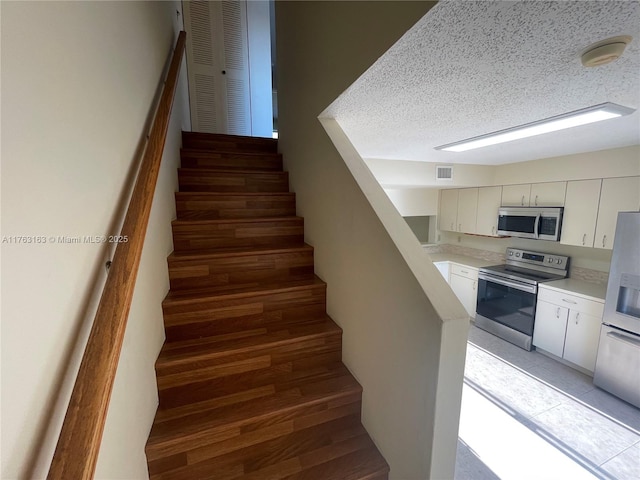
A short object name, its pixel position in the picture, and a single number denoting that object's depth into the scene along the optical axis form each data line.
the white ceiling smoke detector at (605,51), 0.92
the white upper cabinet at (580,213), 2.88
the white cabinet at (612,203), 2.59
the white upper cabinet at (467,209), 4.13
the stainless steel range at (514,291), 3.36
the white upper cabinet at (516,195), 3.52
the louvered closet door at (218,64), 3.19
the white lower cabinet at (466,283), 4.02
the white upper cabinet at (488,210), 3.86
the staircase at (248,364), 1.18
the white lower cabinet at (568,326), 2.80
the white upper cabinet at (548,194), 3.16
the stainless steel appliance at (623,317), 2.37
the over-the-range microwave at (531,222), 3.20
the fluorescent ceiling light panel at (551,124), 1.59
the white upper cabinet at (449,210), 4.43
